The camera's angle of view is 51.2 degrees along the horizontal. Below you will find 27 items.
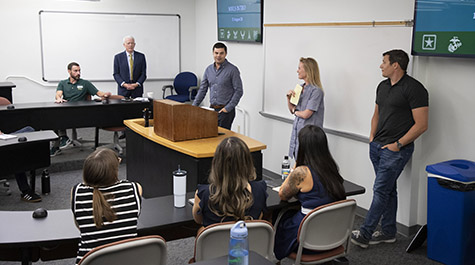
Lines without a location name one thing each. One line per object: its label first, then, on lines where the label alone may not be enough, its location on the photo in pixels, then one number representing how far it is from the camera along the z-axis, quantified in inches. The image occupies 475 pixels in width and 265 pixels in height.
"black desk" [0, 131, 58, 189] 195.8
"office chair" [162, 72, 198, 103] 346.9
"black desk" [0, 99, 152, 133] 247.0
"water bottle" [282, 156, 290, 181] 150.8
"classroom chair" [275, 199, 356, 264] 113.7
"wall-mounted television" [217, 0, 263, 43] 262.1
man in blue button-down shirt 234.5
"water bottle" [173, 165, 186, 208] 120.0
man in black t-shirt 159.0
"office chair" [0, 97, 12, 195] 221.4
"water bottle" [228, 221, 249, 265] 79.0
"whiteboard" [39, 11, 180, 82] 320.8
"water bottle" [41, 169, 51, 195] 220.2
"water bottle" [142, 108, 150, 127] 210.2
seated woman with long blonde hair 104.6
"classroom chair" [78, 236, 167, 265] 87.2
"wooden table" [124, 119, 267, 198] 165.8
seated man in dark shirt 272.8
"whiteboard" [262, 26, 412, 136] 186.1
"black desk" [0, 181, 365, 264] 101.9
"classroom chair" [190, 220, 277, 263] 101.0
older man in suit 298.5
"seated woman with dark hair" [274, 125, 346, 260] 117.2
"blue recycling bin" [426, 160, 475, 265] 147.0
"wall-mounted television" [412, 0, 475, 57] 151.2
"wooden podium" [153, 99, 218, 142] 176.6
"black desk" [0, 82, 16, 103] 289.3
